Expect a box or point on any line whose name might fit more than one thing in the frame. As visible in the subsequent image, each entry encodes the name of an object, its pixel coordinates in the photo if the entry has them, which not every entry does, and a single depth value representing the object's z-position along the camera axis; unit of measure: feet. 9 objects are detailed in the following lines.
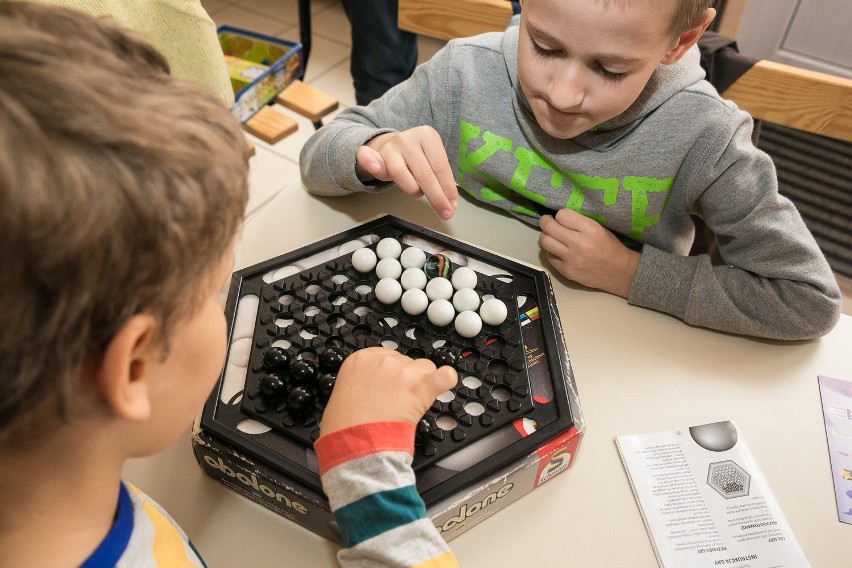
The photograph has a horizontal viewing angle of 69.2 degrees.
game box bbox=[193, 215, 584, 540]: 1.77
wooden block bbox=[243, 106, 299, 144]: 5.52
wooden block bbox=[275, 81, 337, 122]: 4.82
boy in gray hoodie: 2.22
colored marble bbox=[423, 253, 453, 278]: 2.31
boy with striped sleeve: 0.90
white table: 1.79
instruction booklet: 1.78
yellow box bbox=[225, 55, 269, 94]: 4.82
